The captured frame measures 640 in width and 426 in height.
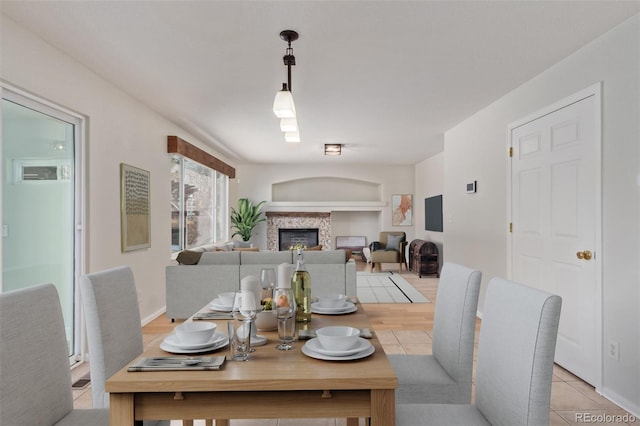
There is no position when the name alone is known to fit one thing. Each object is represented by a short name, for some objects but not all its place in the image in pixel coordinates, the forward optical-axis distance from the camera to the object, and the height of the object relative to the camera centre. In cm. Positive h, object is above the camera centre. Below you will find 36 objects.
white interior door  286 -6
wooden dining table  114 -52
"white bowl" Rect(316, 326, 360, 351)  133 -42
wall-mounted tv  793 -3
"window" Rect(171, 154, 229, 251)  579 +12
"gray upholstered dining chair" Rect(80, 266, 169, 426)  160 -46
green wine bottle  178 -34
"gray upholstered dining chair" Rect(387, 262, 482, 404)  180 -68
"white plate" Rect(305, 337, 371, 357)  130 -44
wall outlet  262 -88
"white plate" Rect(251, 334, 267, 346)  148 -46
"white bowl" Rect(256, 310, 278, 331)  165 -43
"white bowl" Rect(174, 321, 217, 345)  141 -42
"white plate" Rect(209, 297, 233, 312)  201 -46
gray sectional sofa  451 -70
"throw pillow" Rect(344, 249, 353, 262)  468 -50
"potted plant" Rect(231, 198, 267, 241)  883 -12
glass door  271 +8
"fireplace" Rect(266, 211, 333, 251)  970 -29
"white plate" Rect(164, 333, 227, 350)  139 -45
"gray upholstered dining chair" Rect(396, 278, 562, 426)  120 -48
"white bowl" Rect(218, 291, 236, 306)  205 -44
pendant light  237 +62
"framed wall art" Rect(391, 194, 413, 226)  973 +6
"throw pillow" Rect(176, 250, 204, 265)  457 -51
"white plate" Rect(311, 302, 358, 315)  195 -46
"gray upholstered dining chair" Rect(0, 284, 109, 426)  124 -49
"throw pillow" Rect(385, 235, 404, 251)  880 -63
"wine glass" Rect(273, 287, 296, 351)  144 -37
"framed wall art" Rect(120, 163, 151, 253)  403 +4
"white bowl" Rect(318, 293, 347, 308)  203 -45
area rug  579 -122
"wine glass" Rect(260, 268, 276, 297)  172 -28
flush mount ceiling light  698 +108
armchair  848 -79
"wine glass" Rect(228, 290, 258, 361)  133 -37
